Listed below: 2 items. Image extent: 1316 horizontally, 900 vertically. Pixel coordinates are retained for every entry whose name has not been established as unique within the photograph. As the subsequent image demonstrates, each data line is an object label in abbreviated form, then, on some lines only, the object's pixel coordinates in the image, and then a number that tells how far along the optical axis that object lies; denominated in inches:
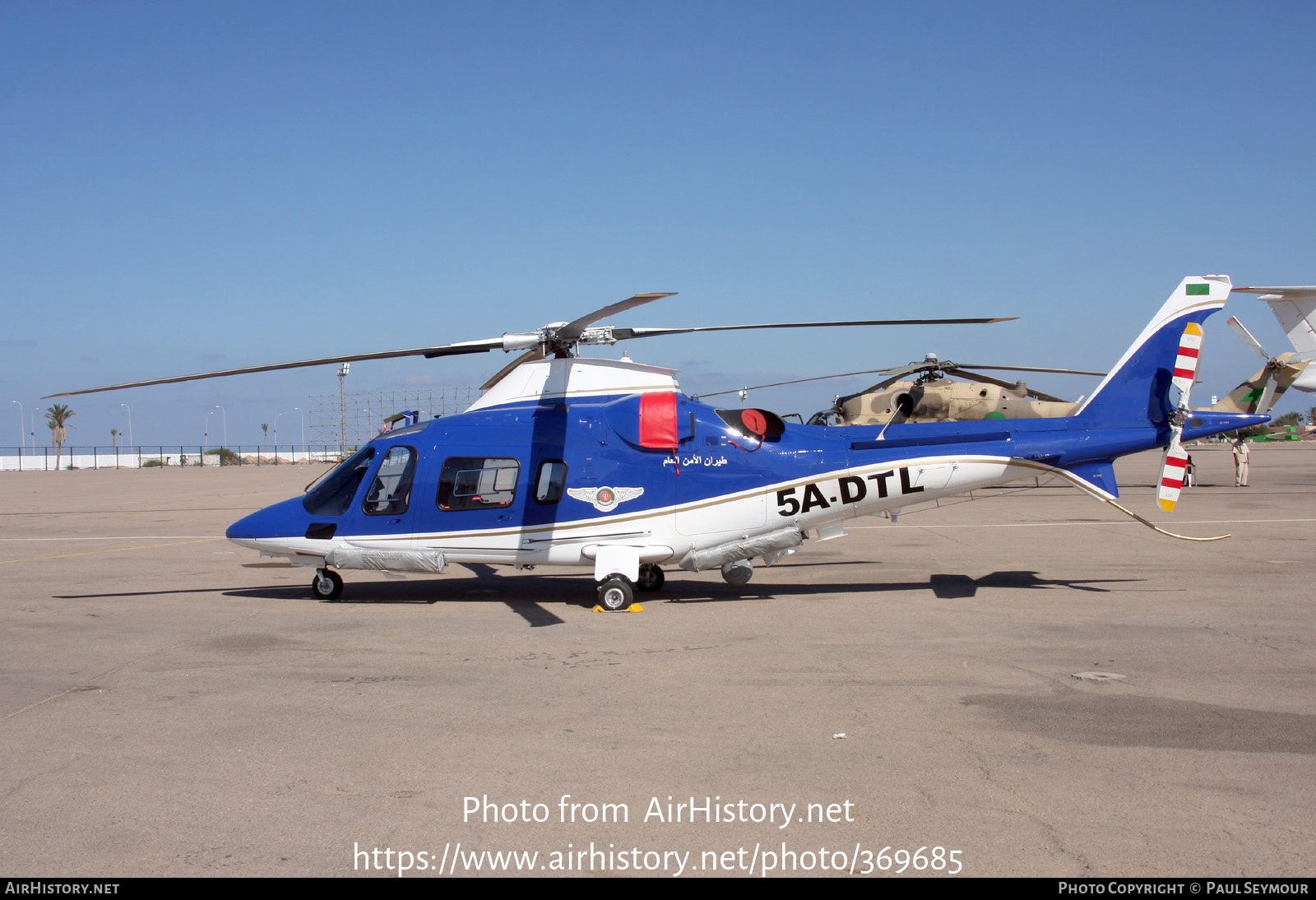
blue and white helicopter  436.8
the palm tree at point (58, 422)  4901.6
